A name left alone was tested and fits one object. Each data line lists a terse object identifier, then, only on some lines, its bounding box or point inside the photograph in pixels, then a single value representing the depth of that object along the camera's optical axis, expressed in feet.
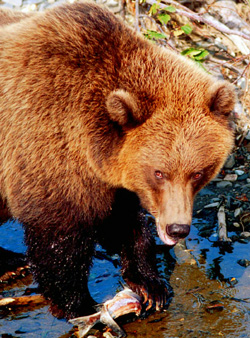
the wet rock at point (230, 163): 53.47
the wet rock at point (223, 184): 50.60
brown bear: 28.48
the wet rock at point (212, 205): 46.80
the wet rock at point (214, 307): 33.19
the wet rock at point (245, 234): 42.12
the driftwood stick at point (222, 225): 41.24
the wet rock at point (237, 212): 45.10
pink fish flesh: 31.24
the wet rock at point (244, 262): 38.00
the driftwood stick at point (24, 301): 34.65
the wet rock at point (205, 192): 49.62
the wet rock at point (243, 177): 51.52
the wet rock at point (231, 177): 51.55
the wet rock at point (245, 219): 43.50
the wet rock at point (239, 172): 52.24
